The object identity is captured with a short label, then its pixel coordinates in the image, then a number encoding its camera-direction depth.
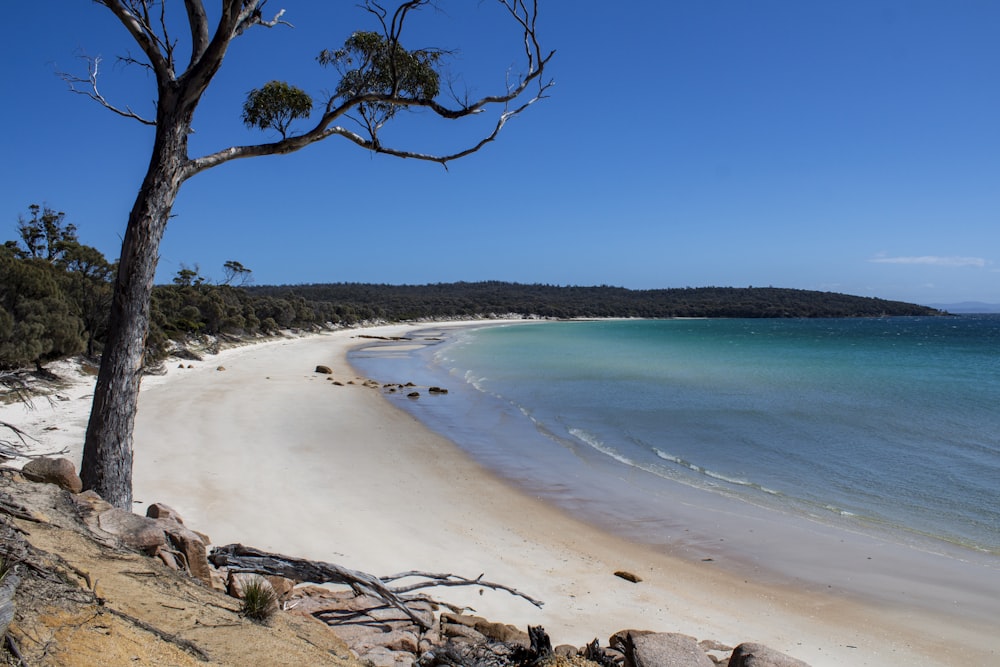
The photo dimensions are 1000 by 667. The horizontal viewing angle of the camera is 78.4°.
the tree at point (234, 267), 55.78
